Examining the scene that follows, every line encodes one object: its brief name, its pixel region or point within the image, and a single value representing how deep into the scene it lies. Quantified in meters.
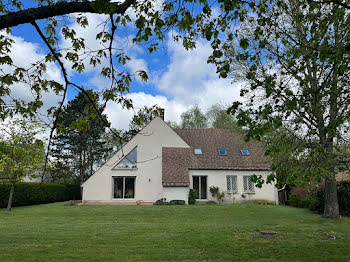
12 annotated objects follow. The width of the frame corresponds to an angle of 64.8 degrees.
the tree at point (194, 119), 43.79
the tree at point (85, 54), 5.13
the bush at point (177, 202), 20.48
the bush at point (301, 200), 18.18
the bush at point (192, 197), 20.97
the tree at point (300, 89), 4.89
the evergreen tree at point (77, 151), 37.84
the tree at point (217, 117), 41.62
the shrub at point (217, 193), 21.84
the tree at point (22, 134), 16.36
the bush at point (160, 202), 20.56
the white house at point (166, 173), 22.27
